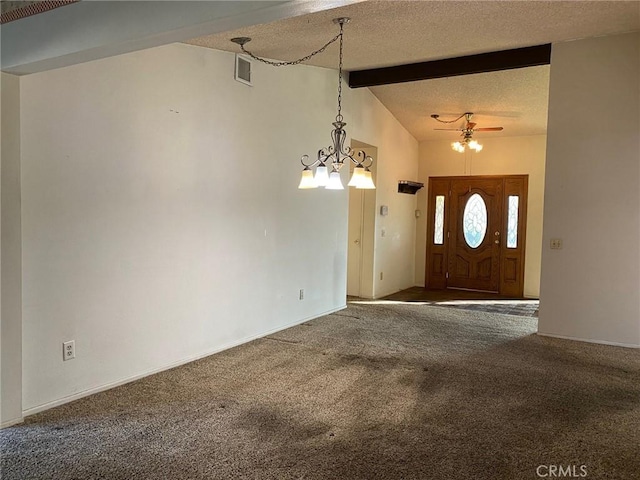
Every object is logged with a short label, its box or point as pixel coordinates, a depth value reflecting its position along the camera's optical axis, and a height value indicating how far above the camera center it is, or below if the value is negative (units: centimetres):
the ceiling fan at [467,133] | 700 +125
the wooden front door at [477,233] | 807 -21
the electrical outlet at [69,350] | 322 -92
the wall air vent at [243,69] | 453 +135
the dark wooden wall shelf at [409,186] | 809 +54
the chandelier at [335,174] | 388 +34
